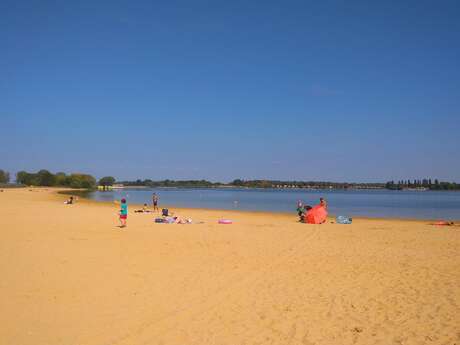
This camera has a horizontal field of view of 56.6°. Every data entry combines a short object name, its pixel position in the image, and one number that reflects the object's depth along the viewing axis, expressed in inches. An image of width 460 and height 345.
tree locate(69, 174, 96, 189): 5625.0
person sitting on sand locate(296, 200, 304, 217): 1019.1
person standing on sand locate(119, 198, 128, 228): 753.6
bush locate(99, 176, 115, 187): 6273.6
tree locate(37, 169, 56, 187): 5585.6
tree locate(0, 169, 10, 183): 5797.2
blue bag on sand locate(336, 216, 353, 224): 951.6
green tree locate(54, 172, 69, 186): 5669.3
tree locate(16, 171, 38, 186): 5890.8
